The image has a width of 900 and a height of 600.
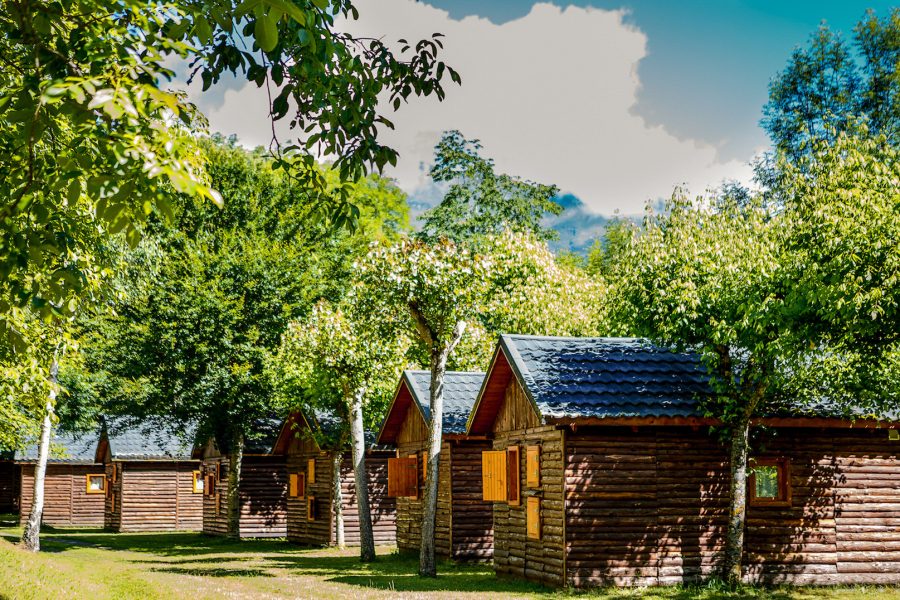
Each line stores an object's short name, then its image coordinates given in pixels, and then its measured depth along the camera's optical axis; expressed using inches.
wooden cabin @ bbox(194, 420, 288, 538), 1491.1
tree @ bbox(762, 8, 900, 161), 1566.2
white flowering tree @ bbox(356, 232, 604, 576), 829.8
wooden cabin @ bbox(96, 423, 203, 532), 1694.1
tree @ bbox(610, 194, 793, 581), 679.7
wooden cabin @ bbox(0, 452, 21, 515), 2185.0
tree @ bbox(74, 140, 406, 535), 1412.4
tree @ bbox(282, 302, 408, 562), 1005.8
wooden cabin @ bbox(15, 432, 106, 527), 1884.8
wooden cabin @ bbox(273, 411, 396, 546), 1285.7
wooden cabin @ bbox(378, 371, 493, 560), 996.6
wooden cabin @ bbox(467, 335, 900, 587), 729.6
